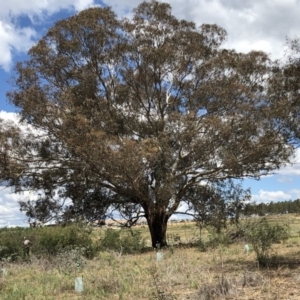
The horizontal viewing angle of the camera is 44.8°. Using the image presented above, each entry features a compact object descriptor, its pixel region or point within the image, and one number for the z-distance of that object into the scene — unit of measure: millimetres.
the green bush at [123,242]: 14746
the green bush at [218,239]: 14843
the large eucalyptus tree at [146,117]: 15132
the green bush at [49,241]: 13672
